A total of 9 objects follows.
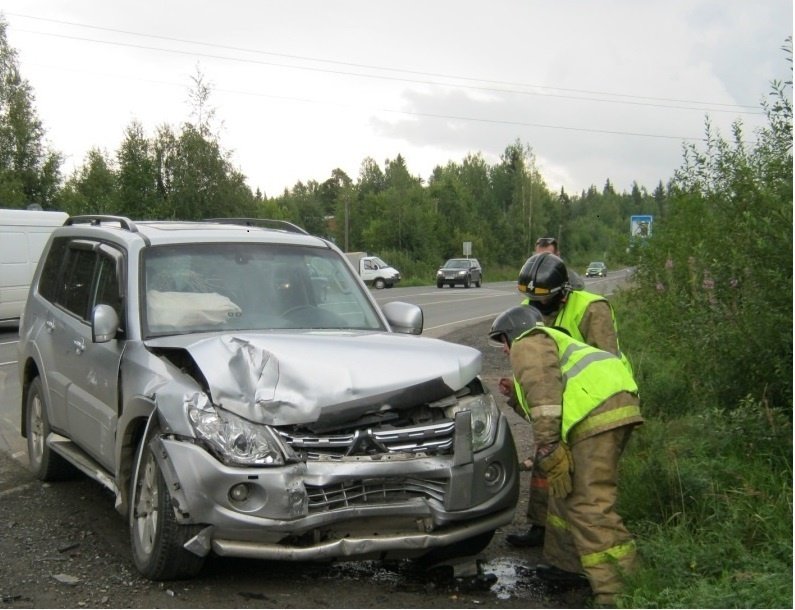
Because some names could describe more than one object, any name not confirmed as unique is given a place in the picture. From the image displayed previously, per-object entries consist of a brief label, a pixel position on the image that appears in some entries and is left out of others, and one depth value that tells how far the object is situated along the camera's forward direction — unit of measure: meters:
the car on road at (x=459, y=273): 54.06
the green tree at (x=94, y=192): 41.10
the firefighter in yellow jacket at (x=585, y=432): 4.71
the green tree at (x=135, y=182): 39.94
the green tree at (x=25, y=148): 44.12
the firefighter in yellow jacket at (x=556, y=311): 5.62
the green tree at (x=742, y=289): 5.61
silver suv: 4.55
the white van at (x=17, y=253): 19.31
